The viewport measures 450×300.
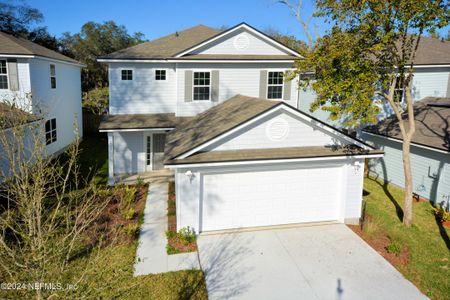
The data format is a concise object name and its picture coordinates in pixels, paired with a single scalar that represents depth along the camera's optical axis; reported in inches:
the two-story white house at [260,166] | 404.5
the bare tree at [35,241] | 176.6
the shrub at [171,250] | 376.5
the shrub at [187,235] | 394.8
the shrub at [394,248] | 372.1
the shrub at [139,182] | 605.6
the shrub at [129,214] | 456.1
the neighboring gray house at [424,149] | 522.6
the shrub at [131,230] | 408.2
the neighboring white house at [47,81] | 631.2
